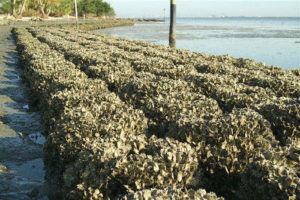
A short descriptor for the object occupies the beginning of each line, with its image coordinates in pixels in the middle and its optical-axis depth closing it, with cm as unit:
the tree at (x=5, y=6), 12131
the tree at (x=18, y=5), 10406
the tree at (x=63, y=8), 14275
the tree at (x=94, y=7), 17012
